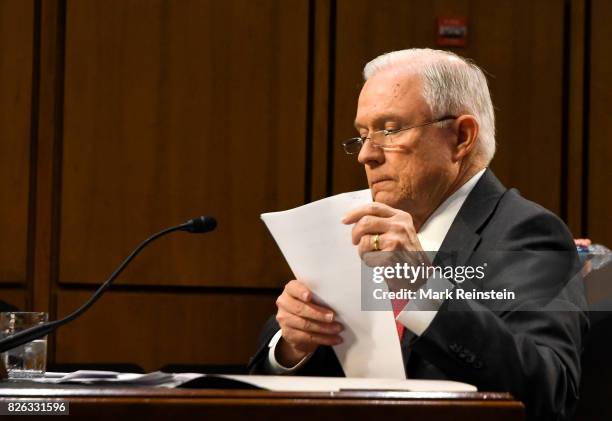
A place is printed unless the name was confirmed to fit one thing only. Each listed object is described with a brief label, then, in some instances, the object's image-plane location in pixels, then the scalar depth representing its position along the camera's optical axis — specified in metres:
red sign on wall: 6.59
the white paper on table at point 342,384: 5.00
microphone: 5.14
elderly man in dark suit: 5.27
